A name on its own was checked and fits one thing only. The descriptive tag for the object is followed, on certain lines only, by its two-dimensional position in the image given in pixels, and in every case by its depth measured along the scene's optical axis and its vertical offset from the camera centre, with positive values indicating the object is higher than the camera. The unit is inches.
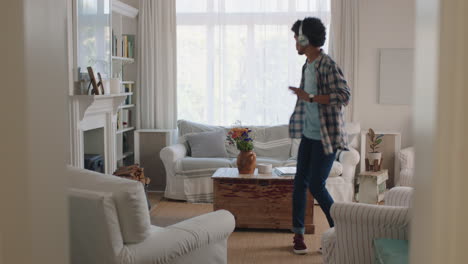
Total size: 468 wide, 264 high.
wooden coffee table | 183.5 -34.6
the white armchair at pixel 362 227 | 109.9 -26.5
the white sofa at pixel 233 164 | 224.5 -28.9
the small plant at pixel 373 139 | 240.5 -20.0
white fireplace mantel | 193.0 -10.8
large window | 267.7 +15.5
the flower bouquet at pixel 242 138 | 190.1 -15.5
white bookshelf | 254.7 +8.8
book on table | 185.7 -26.1
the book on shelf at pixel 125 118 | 267.2 -12.8
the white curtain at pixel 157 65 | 268.4 +11.9
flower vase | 190.5 -23.5
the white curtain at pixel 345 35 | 261.4 +25.5
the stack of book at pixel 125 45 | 250.9 +20.4
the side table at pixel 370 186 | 228.5 -37.8
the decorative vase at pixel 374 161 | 235.6 -28.4
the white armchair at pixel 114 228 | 89.6 -22.0
